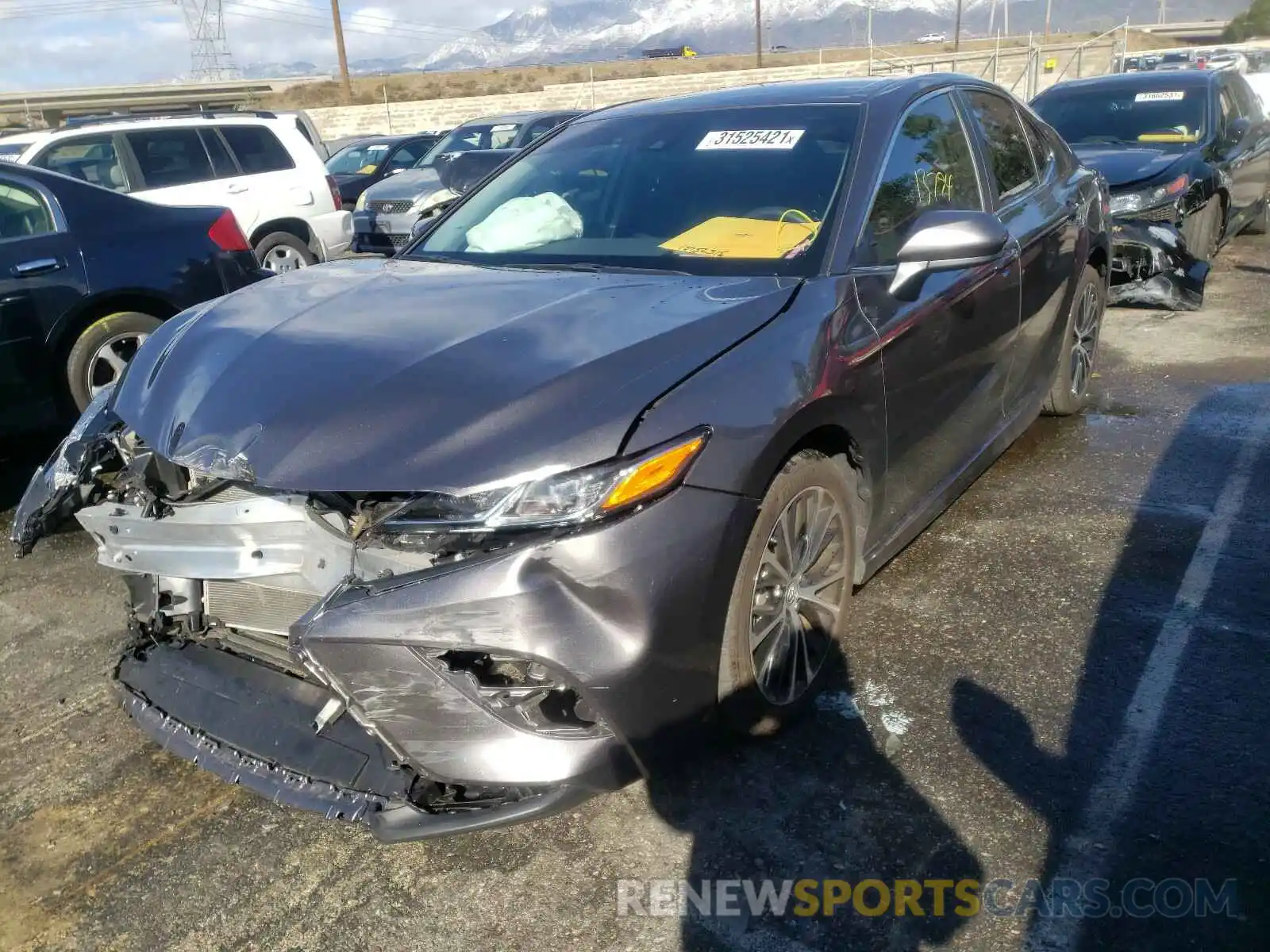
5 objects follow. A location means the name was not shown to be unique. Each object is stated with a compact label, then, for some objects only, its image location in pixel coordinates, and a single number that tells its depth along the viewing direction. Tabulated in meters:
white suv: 8.91
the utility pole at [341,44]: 43.62
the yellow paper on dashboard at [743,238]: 3.10
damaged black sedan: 7.80
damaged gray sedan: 2.16
